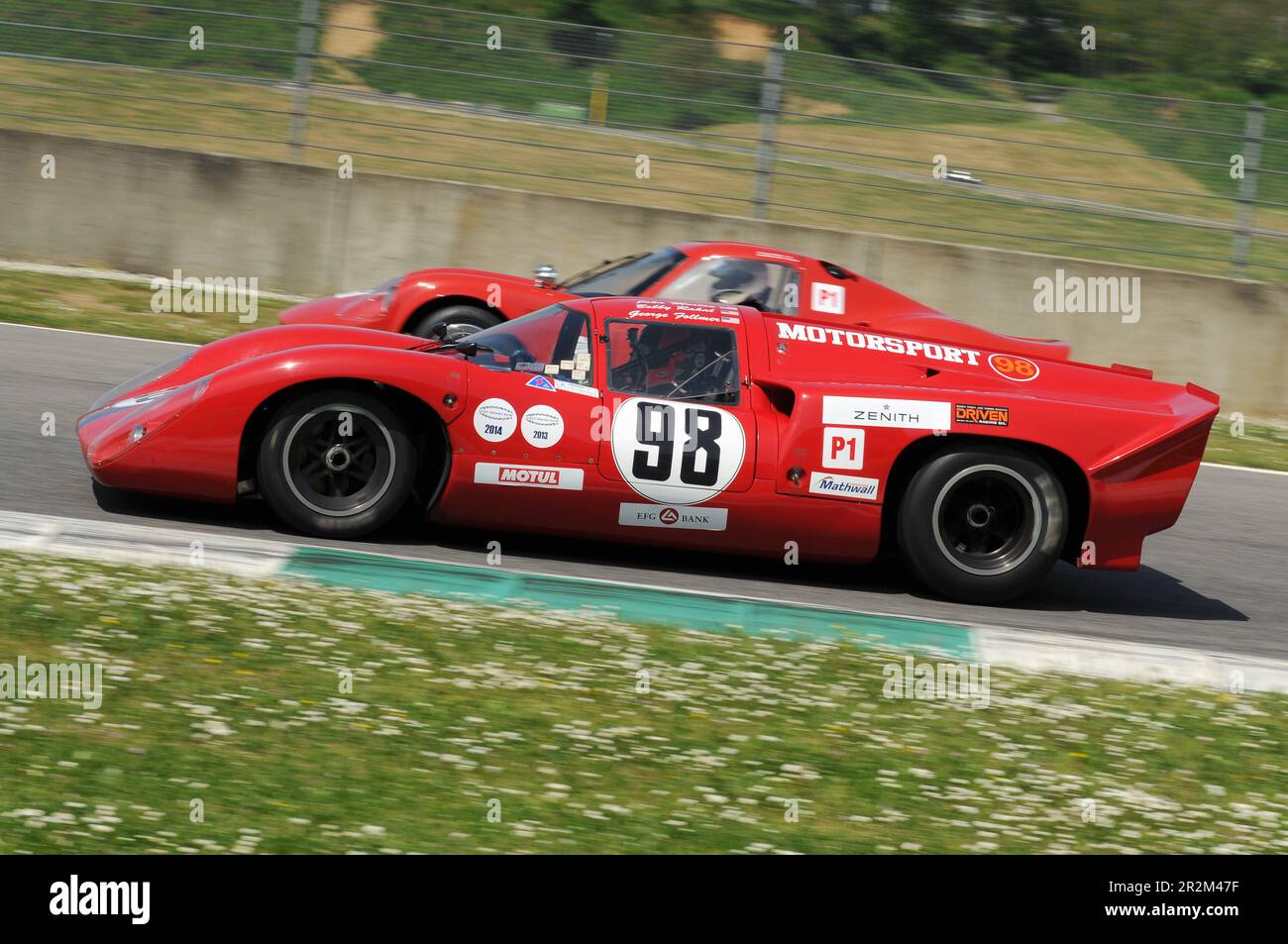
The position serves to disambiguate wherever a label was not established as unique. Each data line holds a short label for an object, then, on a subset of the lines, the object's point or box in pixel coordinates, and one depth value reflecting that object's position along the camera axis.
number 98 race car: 12.58
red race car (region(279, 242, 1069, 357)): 18.53
